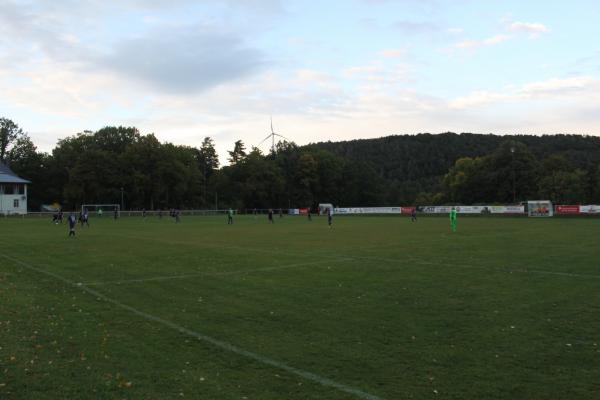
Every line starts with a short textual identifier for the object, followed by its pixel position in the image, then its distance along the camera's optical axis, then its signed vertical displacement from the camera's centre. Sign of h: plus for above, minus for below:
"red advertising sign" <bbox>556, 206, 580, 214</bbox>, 59.84 -1.00
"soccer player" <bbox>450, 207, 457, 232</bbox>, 34.08 -1.06
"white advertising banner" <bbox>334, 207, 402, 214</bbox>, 78.70 -0.95
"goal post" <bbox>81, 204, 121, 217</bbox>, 90.52 -0.03
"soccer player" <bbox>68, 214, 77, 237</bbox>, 31.18 -0.93
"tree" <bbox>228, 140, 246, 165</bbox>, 124.94 +13.57
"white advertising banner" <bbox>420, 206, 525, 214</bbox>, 64.69 -0.85
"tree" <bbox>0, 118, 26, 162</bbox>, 104.75 +15.83
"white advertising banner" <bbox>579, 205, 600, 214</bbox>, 58.32 -0.89
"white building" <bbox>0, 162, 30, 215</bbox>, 88.62 +3.08
